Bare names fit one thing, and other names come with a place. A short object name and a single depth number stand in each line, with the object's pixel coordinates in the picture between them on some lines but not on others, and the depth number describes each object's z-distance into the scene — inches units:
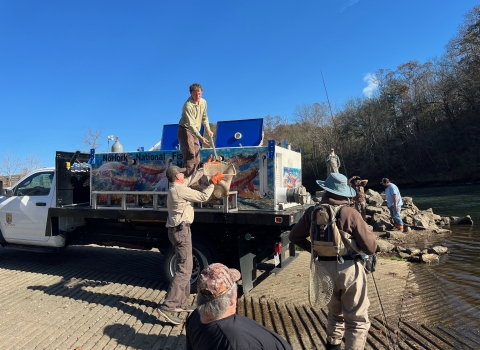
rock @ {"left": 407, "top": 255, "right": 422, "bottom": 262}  306.1
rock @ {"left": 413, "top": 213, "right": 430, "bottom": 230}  462.9
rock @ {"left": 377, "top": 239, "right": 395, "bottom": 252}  341.0
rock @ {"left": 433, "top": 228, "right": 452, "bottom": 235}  448.5
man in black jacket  64.0
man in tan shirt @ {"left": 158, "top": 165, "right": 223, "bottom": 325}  174.6
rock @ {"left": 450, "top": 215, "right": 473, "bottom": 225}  508.4
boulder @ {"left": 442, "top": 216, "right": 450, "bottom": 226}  506.0
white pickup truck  200.0
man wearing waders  122.7
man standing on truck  206.2
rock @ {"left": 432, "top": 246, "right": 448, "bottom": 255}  329.0
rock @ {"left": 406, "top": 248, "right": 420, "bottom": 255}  323.9
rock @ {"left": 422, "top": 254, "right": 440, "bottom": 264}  301.4
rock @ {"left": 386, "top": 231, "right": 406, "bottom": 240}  422.9
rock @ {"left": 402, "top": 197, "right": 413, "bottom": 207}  596.8
